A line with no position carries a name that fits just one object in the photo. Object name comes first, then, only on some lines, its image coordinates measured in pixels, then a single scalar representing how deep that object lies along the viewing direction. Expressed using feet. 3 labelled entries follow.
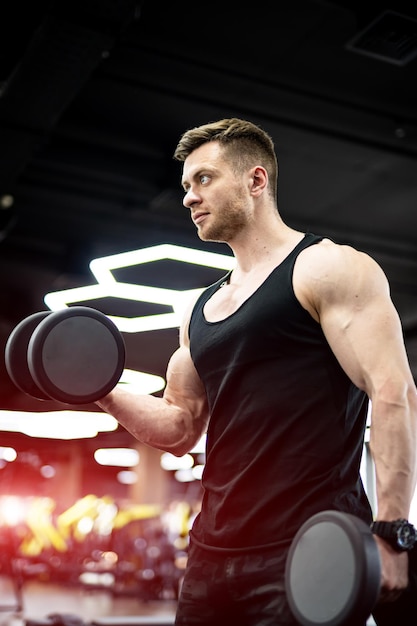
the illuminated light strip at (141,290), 19.67
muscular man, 5.06
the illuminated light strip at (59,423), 33.19
